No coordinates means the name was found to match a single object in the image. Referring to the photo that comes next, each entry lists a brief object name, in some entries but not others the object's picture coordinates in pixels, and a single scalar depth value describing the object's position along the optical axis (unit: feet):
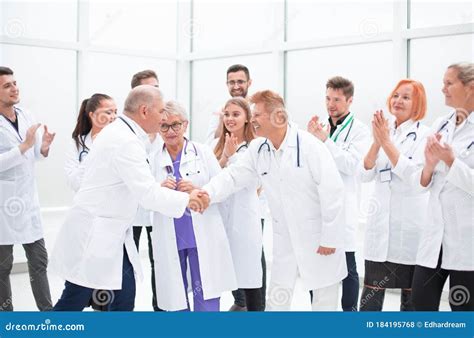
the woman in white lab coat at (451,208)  10.12
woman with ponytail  13.48
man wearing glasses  15.79
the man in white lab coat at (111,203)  10.41
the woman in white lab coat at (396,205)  11.79
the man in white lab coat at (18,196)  13.43
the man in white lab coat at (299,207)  10.67
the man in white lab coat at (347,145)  12.82
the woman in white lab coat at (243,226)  12.47
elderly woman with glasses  11.72
